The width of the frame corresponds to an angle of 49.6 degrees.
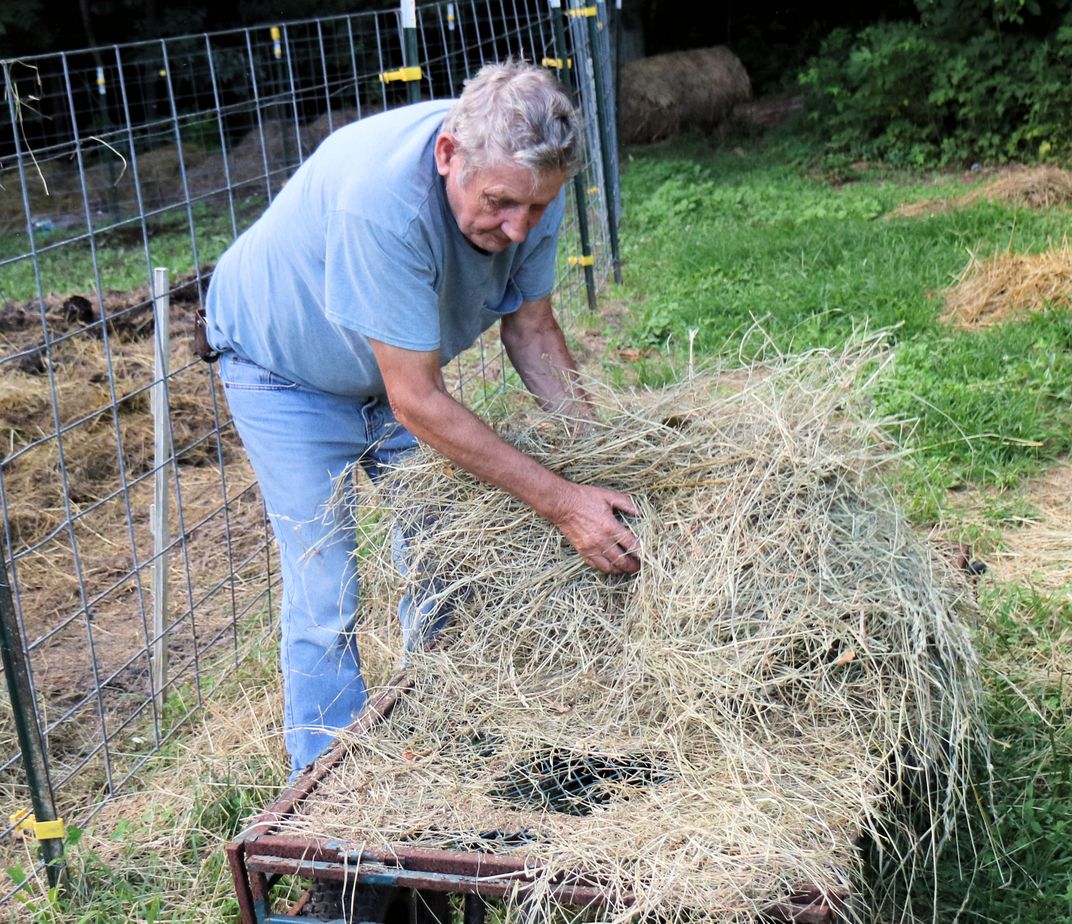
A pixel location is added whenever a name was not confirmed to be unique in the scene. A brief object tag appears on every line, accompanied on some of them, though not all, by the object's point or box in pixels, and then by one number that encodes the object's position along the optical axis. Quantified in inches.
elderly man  85.3
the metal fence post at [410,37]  162.9
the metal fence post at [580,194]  239.9
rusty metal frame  66.8
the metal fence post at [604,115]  270.1
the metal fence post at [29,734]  98.2
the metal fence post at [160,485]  124.0
